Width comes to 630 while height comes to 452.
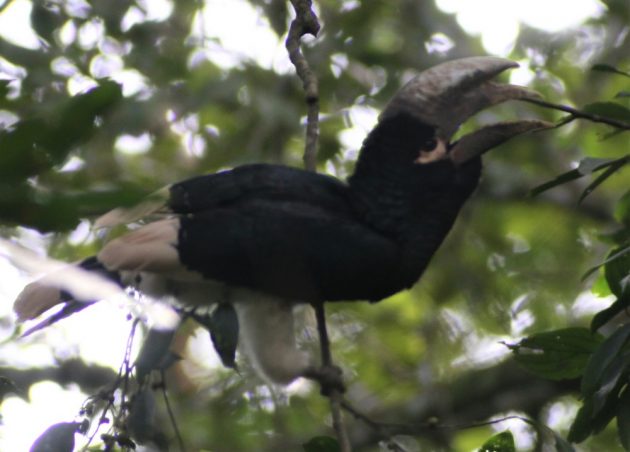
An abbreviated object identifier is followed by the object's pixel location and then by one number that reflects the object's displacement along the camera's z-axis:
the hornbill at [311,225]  11.09
